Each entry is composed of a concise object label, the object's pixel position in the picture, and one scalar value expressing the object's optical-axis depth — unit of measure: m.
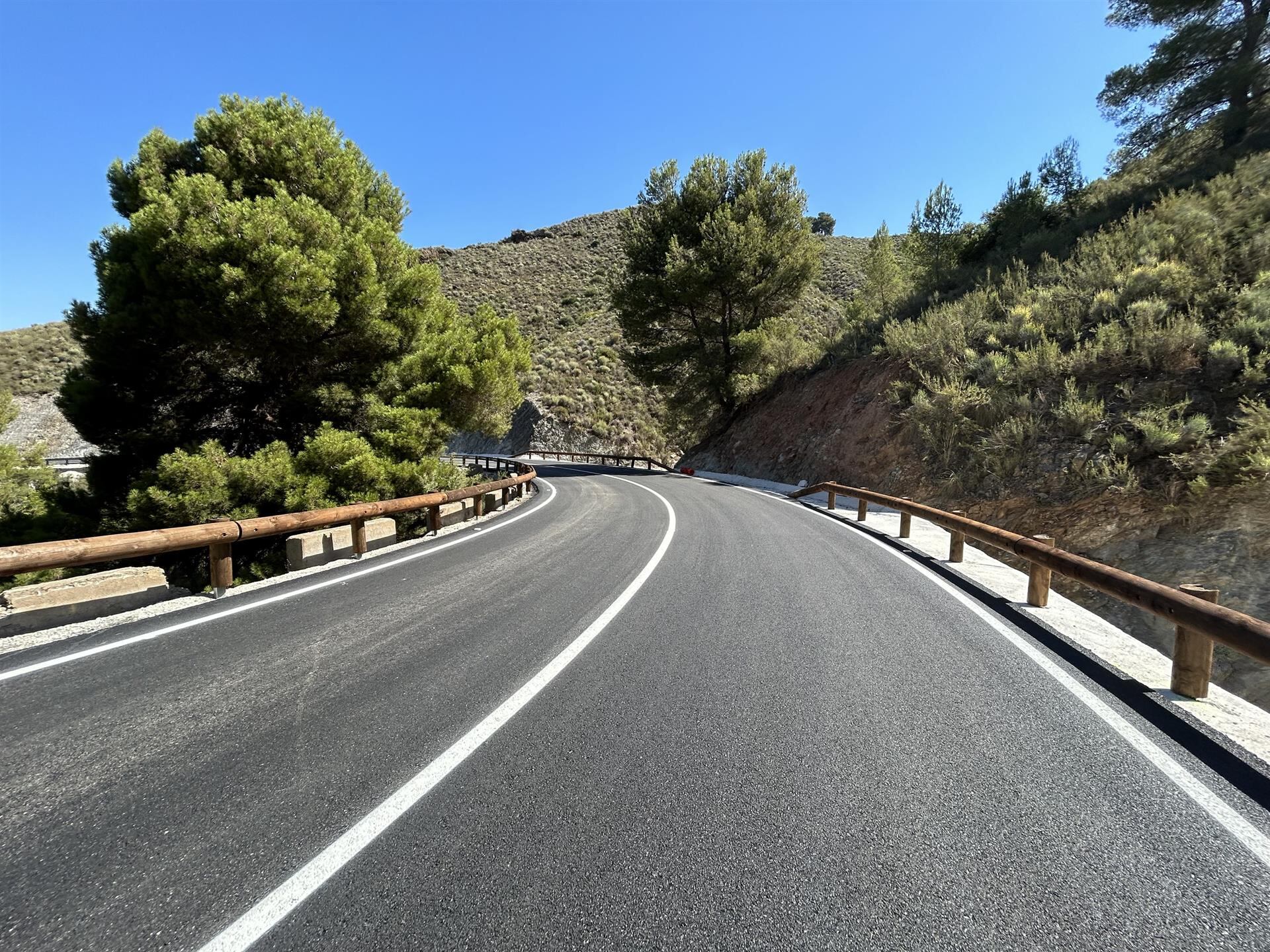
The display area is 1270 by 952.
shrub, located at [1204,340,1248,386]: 11.05
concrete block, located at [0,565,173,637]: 5.04
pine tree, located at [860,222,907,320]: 38.22
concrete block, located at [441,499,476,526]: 12.09
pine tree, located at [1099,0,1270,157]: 19.66
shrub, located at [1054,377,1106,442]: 12.14
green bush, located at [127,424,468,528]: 10.12
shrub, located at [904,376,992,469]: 15.18
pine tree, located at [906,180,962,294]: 28.84
